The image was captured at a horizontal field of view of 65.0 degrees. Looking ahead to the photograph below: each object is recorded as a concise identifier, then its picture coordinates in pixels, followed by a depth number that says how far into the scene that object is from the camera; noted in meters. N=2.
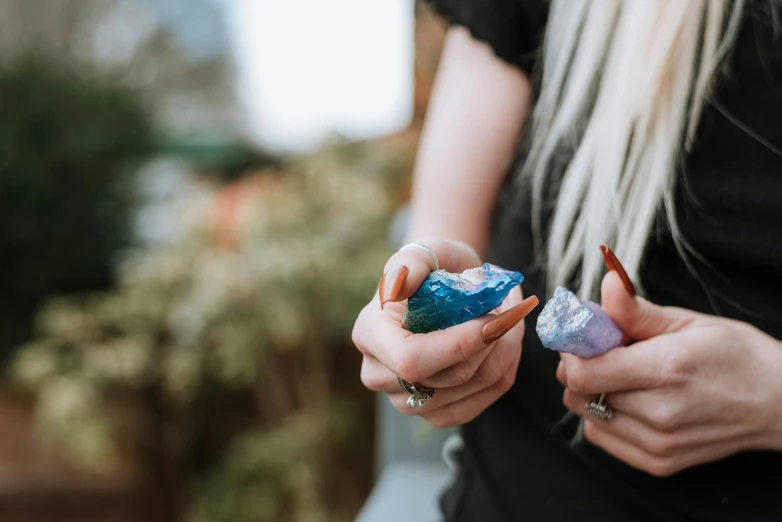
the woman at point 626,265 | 0.51
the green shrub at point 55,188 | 2.89
